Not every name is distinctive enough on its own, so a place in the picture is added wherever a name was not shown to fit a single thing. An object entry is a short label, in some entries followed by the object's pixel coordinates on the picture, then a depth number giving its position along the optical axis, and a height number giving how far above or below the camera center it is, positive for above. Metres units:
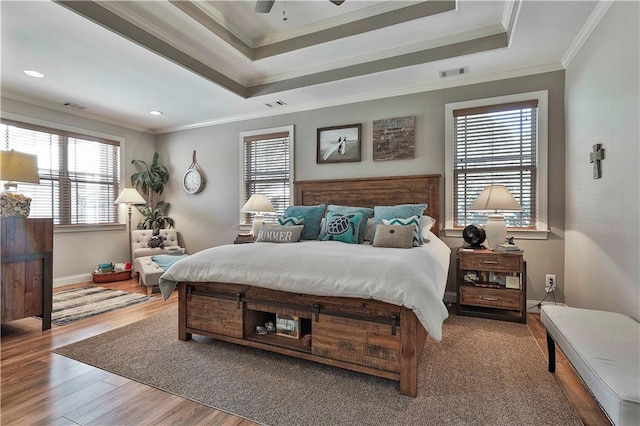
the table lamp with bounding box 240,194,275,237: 4.27 +0.06
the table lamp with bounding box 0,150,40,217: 2.67 +0.31
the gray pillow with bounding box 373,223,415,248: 2.73 -0.23
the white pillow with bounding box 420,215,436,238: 3.21 -0.13
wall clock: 5.33 +0.56
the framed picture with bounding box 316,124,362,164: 4.19 +0.94
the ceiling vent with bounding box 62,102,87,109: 4.35 +1.53
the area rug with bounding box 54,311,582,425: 1.63 -1.08
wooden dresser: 2.61 -0.51
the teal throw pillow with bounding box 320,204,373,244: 3.25 -0.01
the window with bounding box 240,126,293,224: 4.70 +0.72
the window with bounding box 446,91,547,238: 3.32 +0.64
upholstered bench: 1.17 -0.66
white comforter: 1.77 -0.41
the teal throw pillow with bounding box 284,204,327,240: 3.47 -0.05
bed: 1.80 -0.60
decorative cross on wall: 2.37 +0.43
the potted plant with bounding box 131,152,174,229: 5.42 +0.40
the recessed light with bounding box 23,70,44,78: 3.37 +1.53
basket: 4.63 -1.01
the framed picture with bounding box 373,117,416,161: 3.87 +0.94
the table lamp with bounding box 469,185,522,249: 3.08 +0.06
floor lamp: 4.93 +0.23
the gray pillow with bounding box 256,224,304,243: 3.17 -0.24
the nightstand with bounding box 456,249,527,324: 2.96 -0.73
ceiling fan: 2.23 +1.54
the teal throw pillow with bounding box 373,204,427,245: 3.21 -0.01
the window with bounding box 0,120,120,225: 4.21 +0.59
